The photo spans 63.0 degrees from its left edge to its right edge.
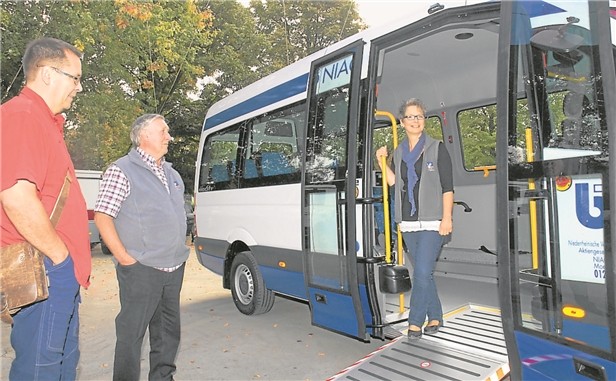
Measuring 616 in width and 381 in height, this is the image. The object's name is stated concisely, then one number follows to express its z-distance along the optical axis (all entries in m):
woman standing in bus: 4.11
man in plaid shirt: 3.48
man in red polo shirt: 2.38
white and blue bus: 2.53
